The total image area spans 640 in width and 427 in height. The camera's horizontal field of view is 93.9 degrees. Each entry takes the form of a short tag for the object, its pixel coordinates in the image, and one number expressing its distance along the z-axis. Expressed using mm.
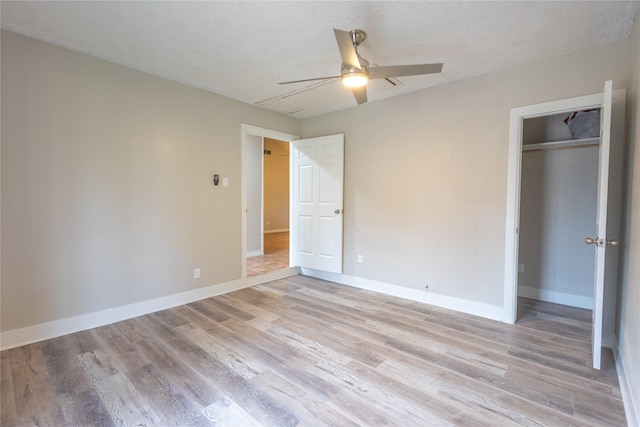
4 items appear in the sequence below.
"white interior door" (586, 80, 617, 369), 2076
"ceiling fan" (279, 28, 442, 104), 2092
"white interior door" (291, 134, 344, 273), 4324
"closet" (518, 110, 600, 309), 3404
